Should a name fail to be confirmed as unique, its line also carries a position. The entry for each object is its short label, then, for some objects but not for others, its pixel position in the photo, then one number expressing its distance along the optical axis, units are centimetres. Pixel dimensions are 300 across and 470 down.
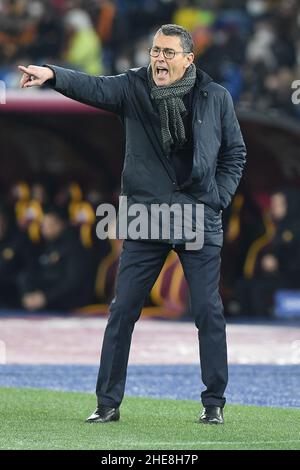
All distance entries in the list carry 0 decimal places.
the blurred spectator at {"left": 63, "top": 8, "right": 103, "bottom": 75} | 1773
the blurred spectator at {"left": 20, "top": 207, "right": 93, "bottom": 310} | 1731
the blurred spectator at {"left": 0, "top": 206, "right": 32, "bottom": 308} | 1806
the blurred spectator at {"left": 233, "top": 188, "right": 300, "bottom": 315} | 1641
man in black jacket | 765
